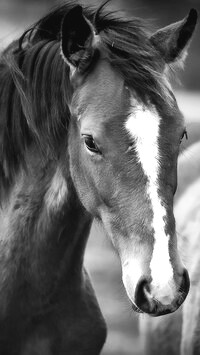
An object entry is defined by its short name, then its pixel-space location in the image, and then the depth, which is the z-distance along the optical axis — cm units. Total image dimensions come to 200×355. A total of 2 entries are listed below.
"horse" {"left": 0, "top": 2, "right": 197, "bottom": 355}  458
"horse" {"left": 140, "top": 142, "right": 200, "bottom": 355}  690
